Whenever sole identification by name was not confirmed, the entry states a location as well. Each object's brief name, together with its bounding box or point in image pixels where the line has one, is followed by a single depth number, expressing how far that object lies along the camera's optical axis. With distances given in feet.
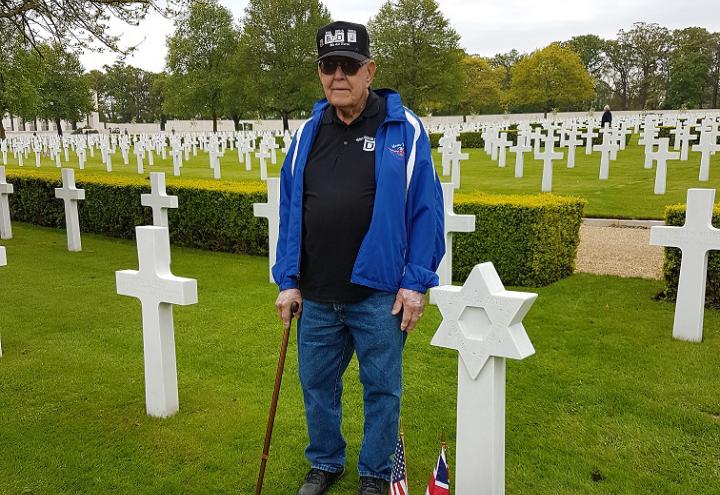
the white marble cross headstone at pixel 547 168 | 43.27
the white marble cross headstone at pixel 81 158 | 75.77
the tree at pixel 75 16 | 29.76
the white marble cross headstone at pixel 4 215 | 30.60
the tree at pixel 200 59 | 150.10
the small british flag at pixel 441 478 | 7.43
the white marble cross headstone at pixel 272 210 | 20.92
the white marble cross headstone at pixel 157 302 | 10.80
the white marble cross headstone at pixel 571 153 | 57.21
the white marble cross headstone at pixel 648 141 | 51.83
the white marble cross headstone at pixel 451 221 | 17.54
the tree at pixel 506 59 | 250.37
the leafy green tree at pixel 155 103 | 246.27
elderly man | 7.93
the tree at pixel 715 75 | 182.09
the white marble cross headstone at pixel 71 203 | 27.76
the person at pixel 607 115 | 86.58
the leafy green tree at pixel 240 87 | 140.26
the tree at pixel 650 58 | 194.49
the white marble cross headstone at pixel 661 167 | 40.27
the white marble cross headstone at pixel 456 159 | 46.24
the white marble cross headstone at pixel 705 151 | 44.42
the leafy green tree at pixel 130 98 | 260.01
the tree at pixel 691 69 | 175.94
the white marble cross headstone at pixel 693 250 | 14.43
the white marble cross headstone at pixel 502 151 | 60.64
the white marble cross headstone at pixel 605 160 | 48.55
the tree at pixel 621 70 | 210.38
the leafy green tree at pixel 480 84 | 187.93
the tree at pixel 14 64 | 33.62
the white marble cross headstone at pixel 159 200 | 24.29
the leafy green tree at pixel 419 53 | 143.02
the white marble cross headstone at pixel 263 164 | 55.88
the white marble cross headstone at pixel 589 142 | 69.50
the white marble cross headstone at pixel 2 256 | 12.95
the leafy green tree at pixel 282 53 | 139.23
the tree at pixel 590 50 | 224.74
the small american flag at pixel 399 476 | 7.76
